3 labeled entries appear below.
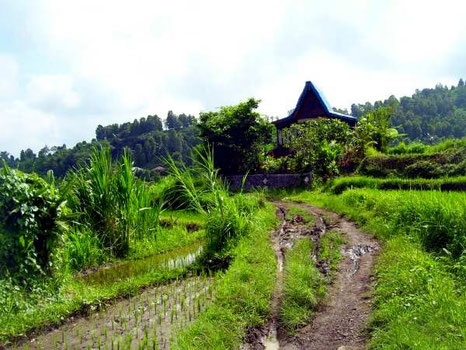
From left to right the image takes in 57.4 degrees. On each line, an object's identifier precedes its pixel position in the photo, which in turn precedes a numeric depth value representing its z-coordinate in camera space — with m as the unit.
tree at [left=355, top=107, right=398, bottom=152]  18.97
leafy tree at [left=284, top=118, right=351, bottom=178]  17.06
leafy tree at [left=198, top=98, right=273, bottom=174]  19.64
